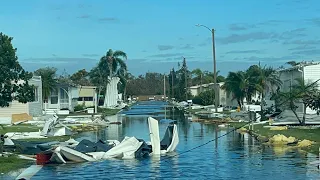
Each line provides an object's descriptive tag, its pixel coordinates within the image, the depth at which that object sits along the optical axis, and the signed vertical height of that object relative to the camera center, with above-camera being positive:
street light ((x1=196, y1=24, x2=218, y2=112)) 66.24 +5.44
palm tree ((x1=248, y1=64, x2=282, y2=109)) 68.25 +2.93
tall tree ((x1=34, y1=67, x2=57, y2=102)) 78.12 +2.90
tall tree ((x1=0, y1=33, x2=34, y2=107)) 36.28 +1.87
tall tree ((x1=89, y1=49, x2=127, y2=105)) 111.06 +6.85
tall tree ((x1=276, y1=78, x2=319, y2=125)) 40.75 +0.65
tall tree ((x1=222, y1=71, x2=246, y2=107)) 74.46 +2.36
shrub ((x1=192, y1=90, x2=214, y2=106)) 98.82 +1.07
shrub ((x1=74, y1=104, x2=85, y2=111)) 85.28 -0.34
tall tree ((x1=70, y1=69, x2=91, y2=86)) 151.86 +7.40
